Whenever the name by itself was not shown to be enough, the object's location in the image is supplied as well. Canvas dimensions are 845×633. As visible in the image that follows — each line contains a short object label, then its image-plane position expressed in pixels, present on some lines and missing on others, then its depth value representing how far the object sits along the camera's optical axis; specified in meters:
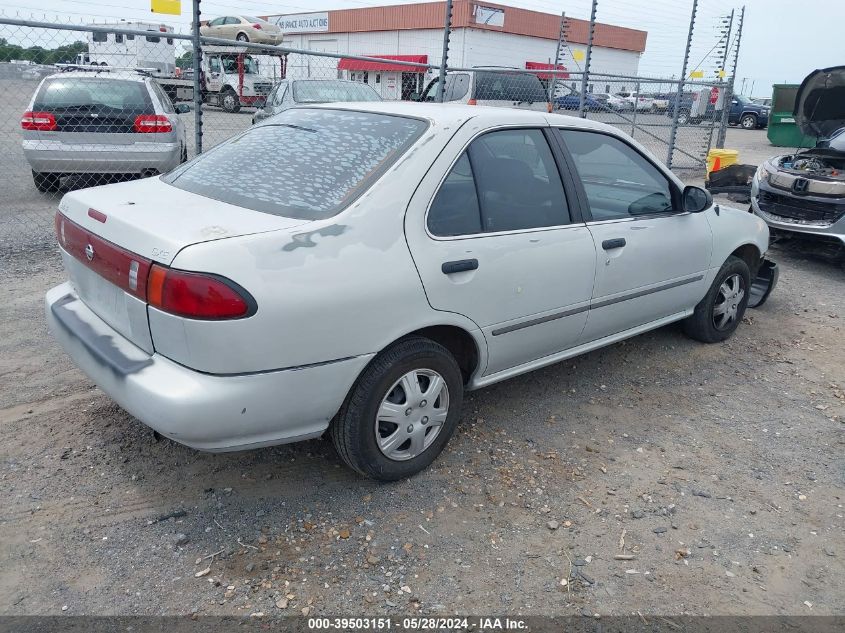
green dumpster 22.45
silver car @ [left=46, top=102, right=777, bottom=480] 2.51
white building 34.69
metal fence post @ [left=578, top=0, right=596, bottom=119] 9.35
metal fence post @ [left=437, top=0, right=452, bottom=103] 8.08
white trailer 24.42
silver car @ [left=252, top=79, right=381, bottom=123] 11.77
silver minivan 13.41
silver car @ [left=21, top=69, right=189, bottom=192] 7.96
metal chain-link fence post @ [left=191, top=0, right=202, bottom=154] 6.22
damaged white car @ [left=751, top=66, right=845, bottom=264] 7.19
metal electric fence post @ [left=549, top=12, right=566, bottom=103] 13.72
